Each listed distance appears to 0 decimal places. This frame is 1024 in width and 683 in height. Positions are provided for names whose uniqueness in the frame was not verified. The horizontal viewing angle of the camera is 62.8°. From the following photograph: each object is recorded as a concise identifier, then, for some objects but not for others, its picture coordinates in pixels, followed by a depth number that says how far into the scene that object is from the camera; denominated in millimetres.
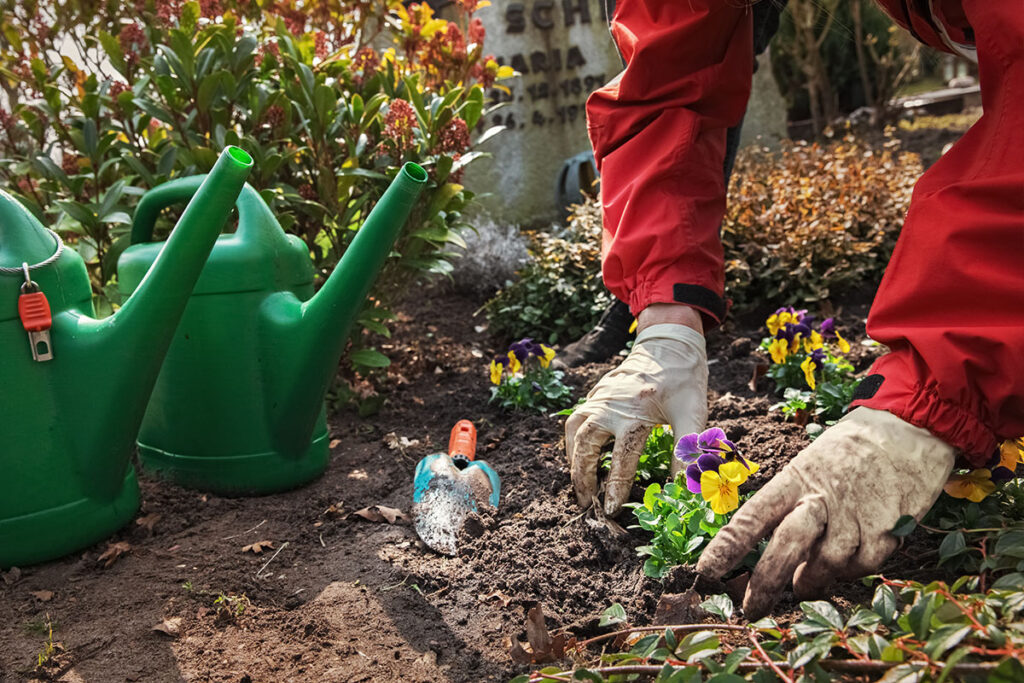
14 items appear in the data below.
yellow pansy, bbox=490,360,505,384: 2459
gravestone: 5398
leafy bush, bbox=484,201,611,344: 3369
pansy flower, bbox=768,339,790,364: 2250
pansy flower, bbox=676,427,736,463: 1371
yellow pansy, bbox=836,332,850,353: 2307
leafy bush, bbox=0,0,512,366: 2400
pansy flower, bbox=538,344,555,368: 2412
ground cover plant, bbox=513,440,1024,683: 917
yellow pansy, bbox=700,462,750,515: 1278
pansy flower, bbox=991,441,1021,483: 1369
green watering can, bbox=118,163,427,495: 1830
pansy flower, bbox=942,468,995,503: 1321
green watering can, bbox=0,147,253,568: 1562
